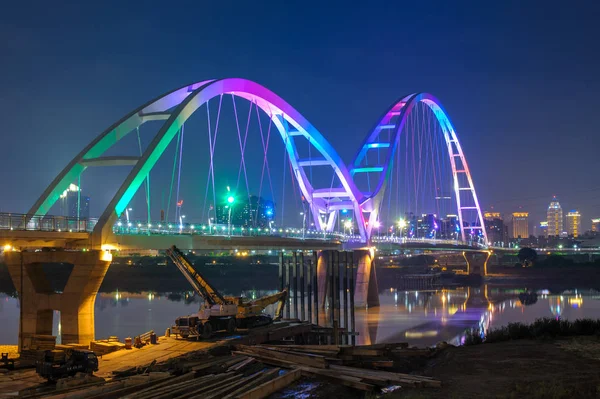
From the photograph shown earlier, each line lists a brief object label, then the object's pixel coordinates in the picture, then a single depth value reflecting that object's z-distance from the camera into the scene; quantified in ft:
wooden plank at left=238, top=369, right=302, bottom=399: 50.76
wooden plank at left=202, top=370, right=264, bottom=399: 49.35
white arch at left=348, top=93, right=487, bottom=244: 224.53
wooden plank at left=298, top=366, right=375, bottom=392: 53.98
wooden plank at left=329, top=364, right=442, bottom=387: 53.69
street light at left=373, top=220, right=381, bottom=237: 227.81
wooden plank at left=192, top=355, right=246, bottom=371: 60.98
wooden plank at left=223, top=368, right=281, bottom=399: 49.72
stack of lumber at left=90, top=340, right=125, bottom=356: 75.93
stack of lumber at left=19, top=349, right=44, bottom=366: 68.44
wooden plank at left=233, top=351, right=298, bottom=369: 62.54
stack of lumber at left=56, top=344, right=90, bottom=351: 71.90
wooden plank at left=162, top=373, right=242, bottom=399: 49.80
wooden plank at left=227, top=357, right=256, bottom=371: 60.75
